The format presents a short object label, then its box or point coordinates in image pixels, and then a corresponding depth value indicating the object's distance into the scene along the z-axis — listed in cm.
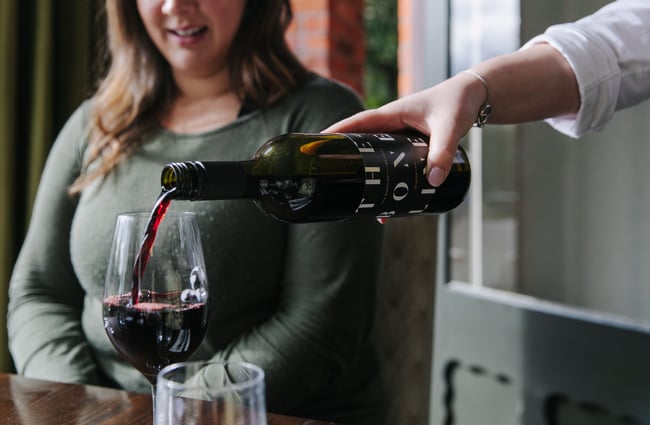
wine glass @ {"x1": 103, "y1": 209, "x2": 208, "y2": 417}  63
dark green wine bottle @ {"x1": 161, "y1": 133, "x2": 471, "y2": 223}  67
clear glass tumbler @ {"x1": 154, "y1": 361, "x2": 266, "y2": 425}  41
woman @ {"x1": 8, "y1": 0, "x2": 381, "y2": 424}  103
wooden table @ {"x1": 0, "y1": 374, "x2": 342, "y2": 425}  67
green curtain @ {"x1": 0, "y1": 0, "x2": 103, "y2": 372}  168
